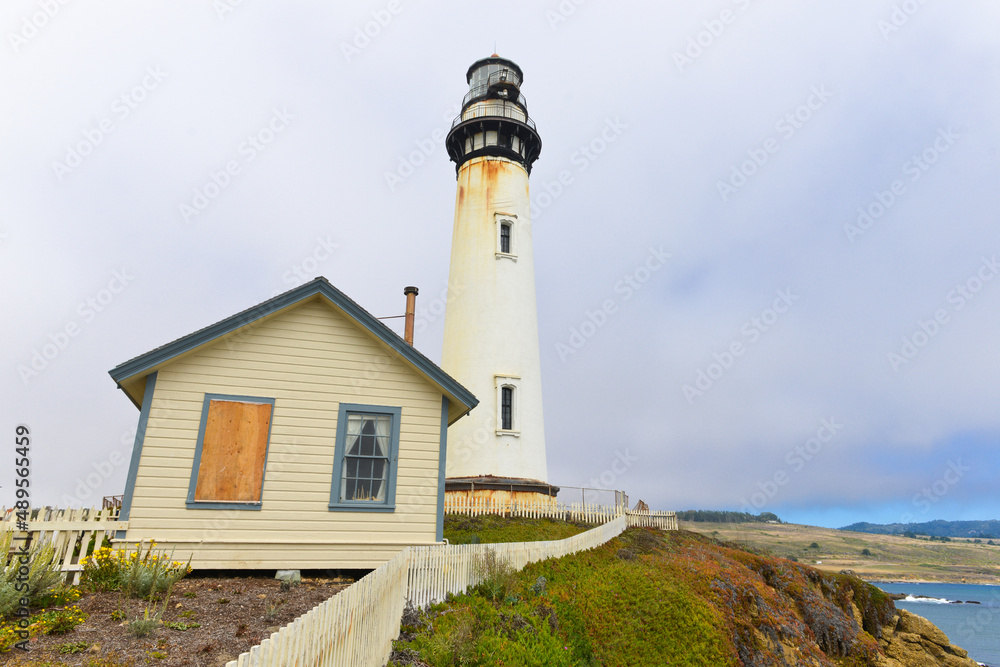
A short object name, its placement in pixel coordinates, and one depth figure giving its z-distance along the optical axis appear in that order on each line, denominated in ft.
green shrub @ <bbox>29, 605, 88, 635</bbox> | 20.62
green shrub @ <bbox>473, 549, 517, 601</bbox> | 35.45
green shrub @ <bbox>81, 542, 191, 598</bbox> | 26.35
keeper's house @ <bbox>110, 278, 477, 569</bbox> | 32.53
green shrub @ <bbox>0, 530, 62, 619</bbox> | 22.25
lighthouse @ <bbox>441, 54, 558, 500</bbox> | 69.77
